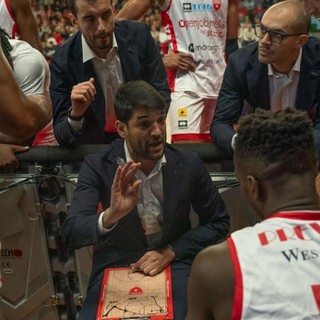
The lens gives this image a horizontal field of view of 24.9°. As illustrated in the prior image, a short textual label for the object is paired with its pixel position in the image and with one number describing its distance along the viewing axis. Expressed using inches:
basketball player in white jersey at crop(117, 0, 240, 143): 185.2
